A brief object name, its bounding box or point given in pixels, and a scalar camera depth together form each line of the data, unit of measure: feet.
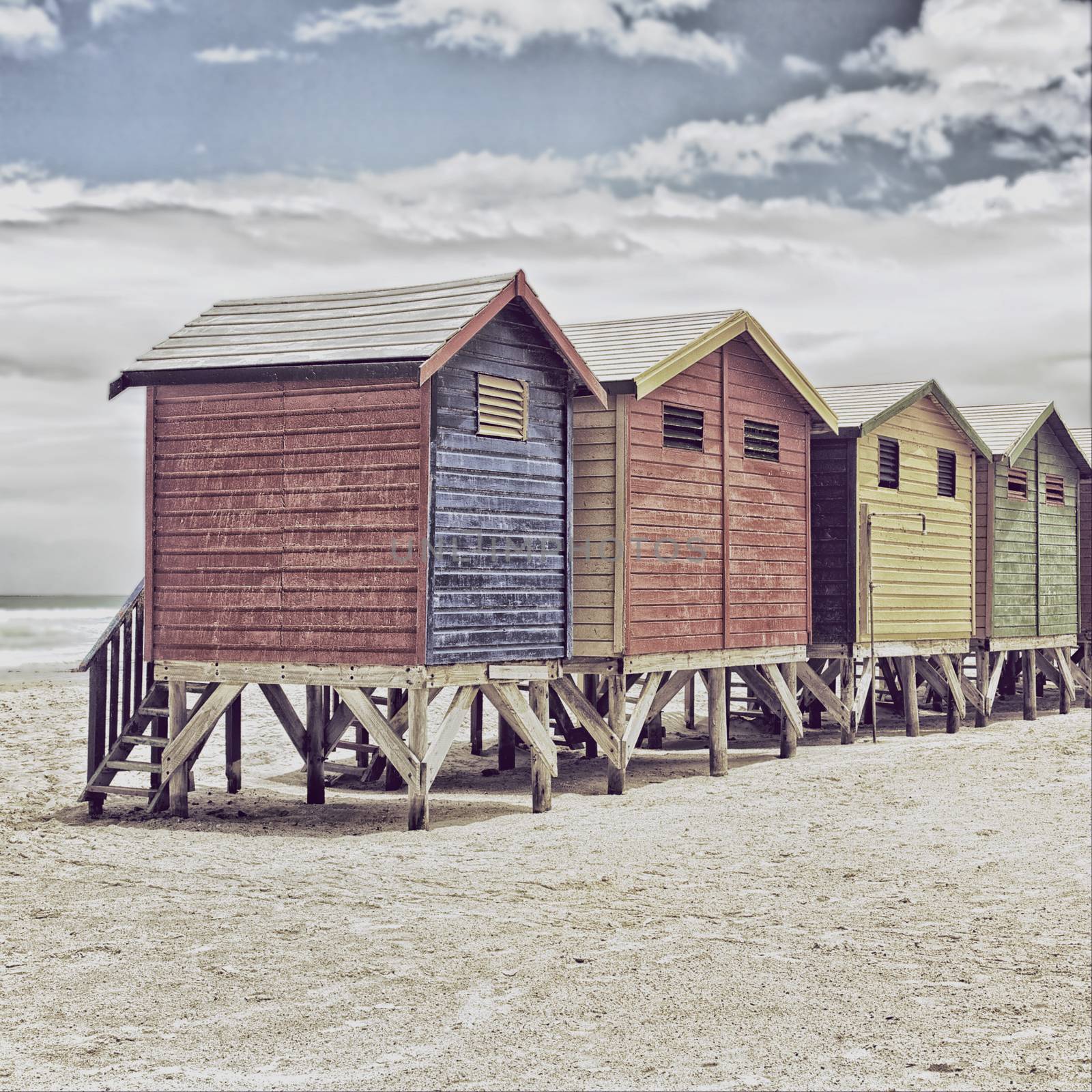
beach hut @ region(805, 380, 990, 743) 69.21
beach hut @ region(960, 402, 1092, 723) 82.38
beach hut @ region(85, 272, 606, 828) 44.16
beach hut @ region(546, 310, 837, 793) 52.65
